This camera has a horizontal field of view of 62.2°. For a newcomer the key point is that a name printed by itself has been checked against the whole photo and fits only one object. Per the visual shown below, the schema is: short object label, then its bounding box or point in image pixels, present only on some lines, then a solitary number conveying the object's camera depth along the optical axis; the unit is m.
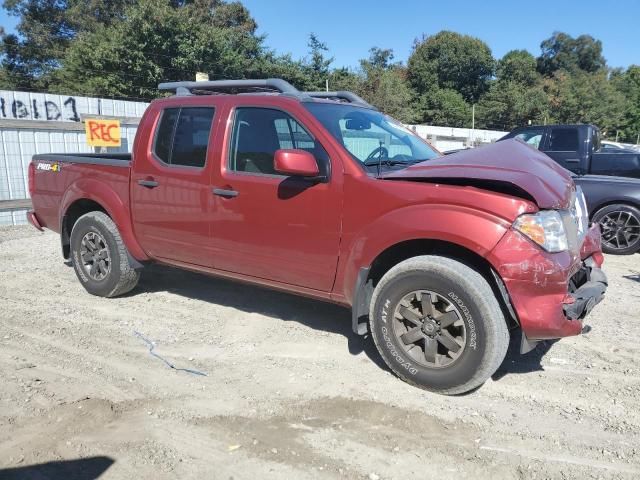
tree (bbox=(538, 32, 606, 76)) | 95.31
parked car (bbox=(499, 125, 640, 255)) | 7.48
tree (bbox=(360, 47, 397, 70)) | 57.72
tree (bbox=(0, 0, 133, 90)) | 45.25
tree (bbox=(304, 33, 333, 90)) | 37.41
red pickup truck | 3.18
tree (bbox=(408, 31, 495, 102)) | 65.75
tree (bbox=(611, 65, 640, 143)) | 66.94
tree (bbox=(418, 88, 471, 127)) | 55.03
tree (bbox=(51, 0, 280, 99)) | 32.66
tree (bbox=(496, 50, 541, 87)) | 69.00
